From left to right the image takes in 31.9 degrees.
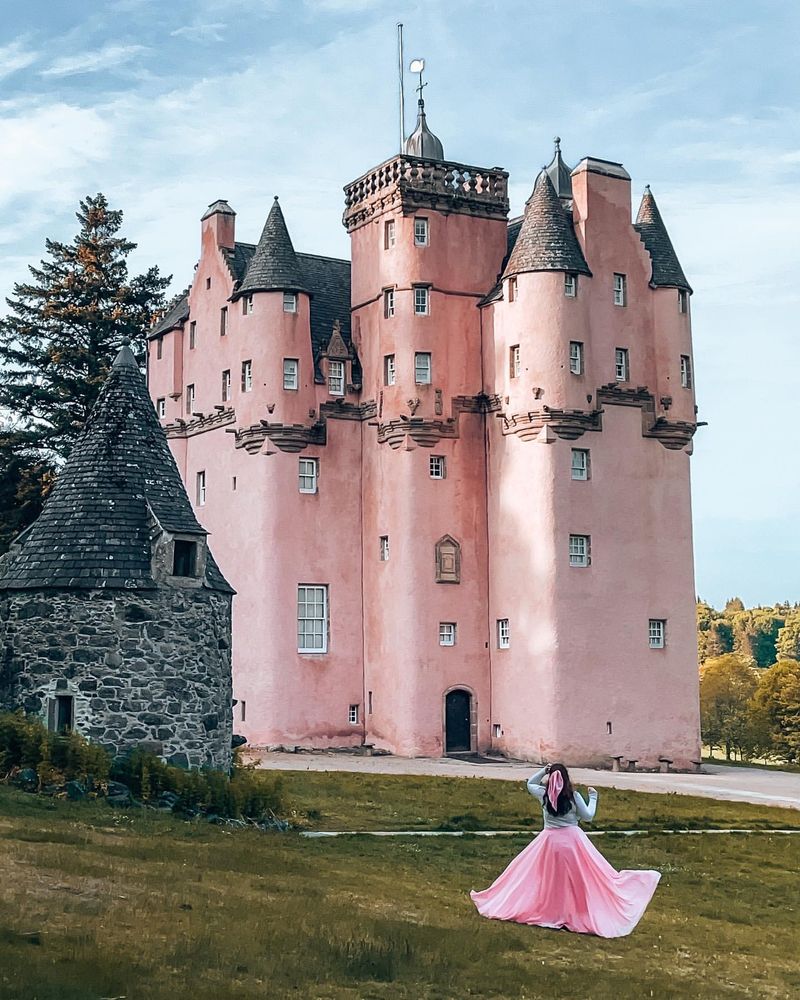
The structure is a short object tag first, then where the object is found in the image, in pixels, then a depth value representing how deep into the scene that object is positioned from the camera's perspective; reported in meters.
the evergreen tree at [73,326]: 53.97
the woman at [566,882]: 14.88
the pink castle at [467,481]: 42.81
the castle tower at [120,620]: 24.50
